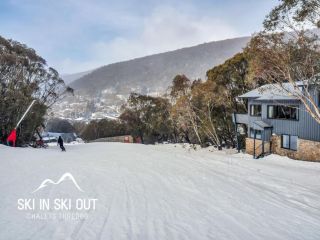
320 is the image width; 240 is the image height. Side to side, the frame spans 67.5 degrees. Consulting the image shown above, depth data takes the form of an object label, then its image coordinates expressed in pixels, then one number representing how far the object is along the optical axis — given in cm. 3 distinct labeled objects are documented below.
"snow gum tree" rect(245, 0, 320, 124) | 1338
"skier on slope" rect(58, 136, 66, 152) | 1954
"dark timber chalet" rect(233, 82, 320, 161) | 1746
